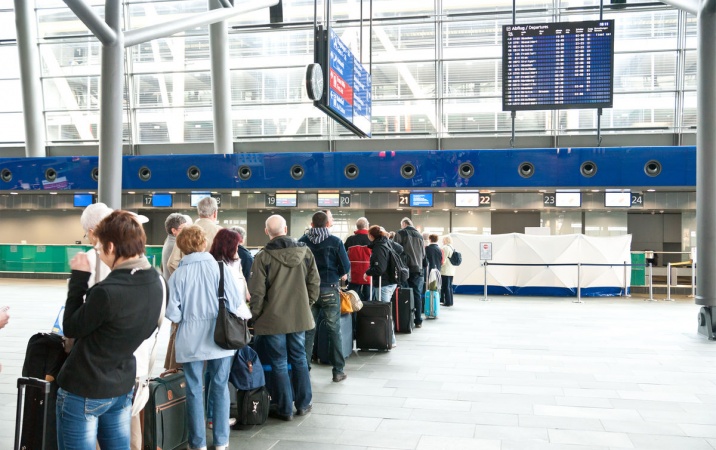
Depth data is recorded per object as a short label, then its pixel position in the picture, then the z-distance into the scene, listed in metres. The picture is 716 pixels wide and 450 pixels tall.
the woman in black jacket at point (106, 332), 3.00
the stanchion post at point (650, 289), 17.09
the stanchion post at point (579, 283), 16.91
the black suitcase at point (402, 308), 11.05
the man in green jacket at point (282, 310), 5.61
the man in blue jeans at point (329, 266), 7.07
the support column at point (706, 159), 10.66
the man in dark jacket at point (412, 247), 11.32
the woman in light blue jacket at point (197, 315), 4.58
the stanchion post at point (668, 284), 17.58
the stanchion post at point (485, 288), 17.22
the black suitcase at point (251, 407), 5.35
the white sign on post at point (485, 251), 17.66
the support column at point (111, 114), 9.64
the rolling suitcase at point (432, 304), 13.15
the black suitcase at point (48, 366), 3.33
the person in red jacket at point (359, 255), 9.74
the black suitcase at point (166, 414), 4.52
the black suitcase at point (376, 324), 9.01
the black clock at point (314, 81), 9.55
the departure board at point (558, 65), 12.15
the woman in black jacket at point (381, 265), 9.41
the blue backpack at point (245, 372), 5.31
